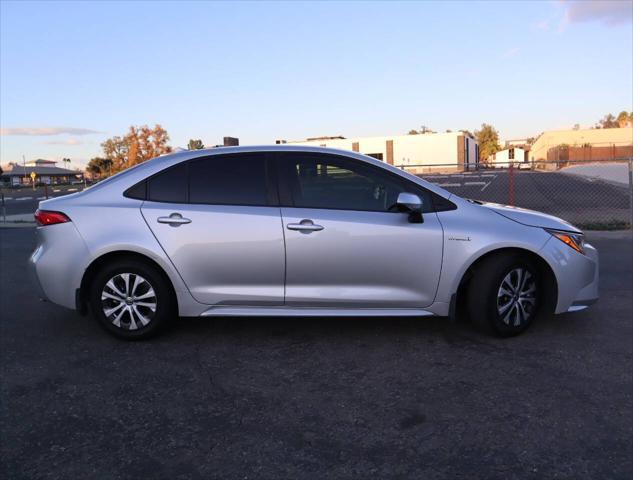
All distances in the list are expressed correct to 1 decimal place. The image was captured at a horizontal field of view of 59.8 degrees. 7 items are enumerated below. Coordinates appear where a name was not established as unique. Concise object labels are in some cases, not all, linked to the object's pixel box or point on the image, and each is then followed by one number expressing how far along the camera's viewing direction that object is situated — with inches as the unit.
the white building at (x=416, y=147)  3257.9
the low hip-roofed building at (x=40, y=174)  4682.6
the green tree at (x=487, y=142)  5851.4
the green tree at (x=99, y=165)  4384.8
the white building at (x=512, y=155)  4093.5
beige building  2709.2
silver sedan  176.1
